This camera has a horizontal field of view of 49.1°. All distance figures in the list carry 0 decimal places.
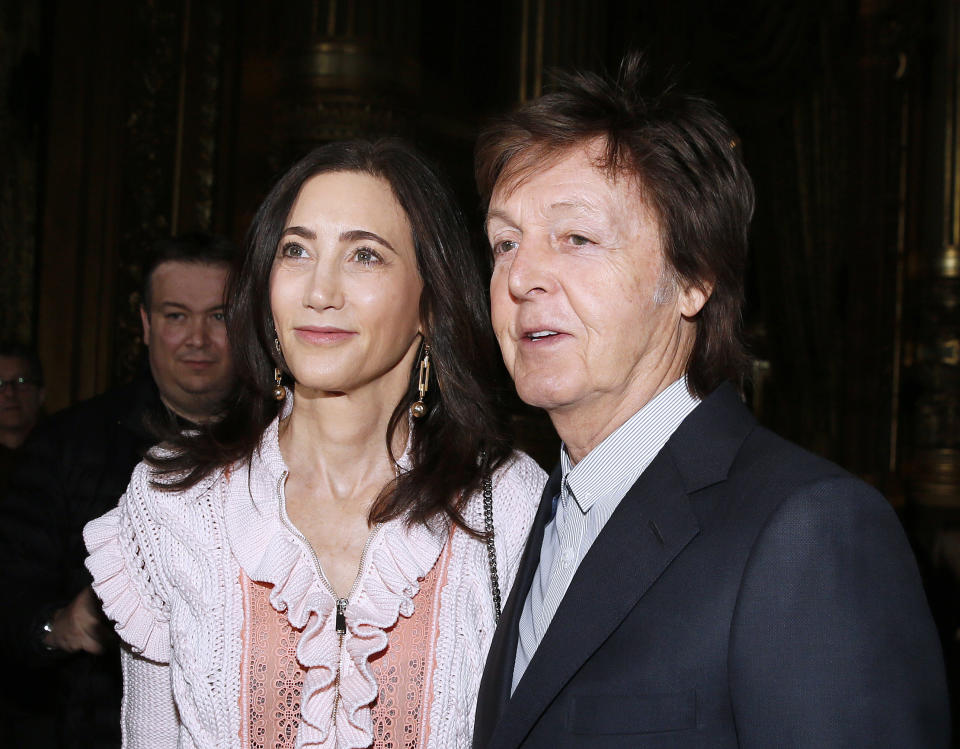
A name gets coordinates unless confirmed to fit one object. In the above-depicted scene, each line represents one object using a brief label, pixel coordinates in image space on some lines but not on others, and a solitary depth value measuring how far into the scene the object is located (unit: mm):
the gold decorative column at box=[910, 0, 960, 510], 8289
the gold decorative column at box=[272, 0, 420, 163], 4738
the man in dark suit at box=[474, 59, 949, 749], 1198
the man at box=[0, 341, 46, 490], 3697
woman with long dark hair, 1764
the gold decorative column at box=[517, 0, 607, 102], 5844
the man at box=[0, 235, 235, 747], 2344
